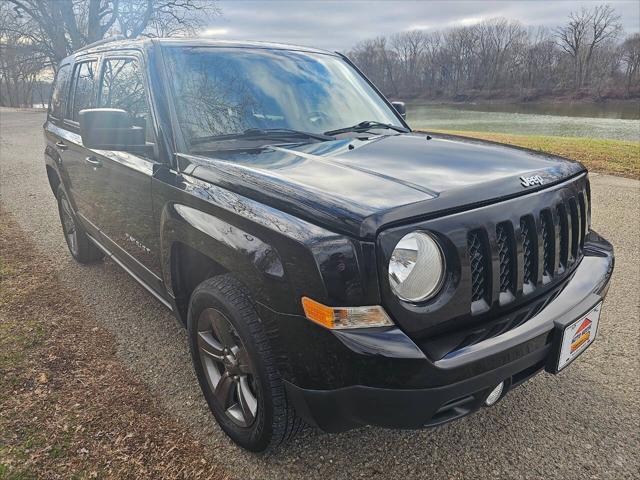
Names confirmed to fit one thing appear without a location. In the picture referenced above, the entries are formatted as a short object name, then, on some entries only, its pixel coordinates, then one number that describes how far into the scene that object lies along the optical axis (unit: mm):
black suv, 1723
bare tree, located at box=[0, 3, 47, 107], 26594
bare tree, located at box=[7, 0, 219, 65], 26781
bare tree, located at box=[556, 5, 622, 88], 84081
